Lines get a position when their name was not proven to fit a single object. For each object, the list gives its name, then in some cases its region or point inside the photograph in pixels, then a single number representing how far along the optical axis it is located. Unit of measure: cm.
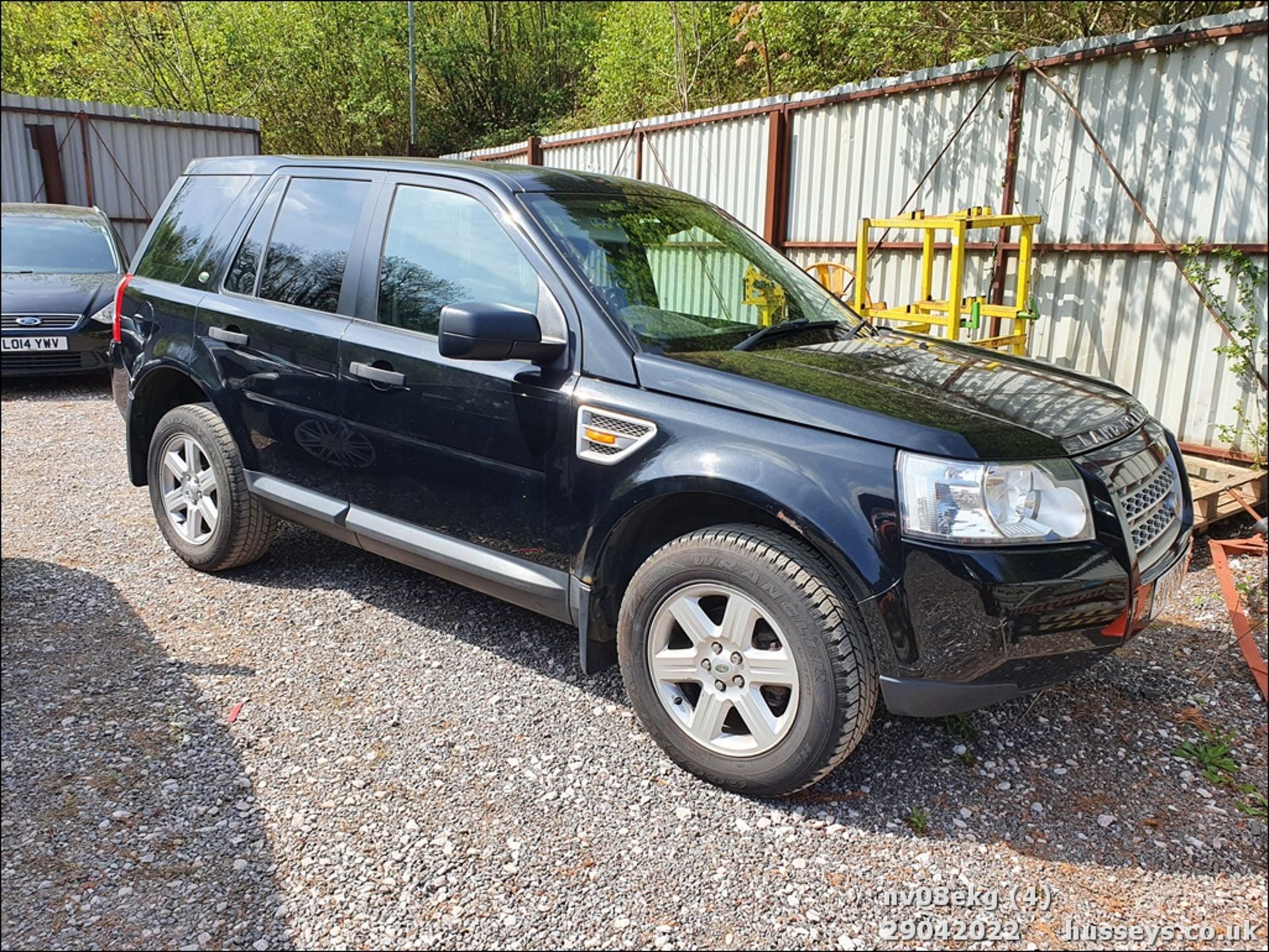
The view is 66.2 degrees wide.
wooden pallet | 516
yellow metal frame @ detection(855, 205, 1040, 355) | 658
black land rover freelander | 264
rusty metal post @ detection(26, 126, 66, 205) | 1407
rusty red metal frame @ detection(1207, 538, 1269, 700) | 379
